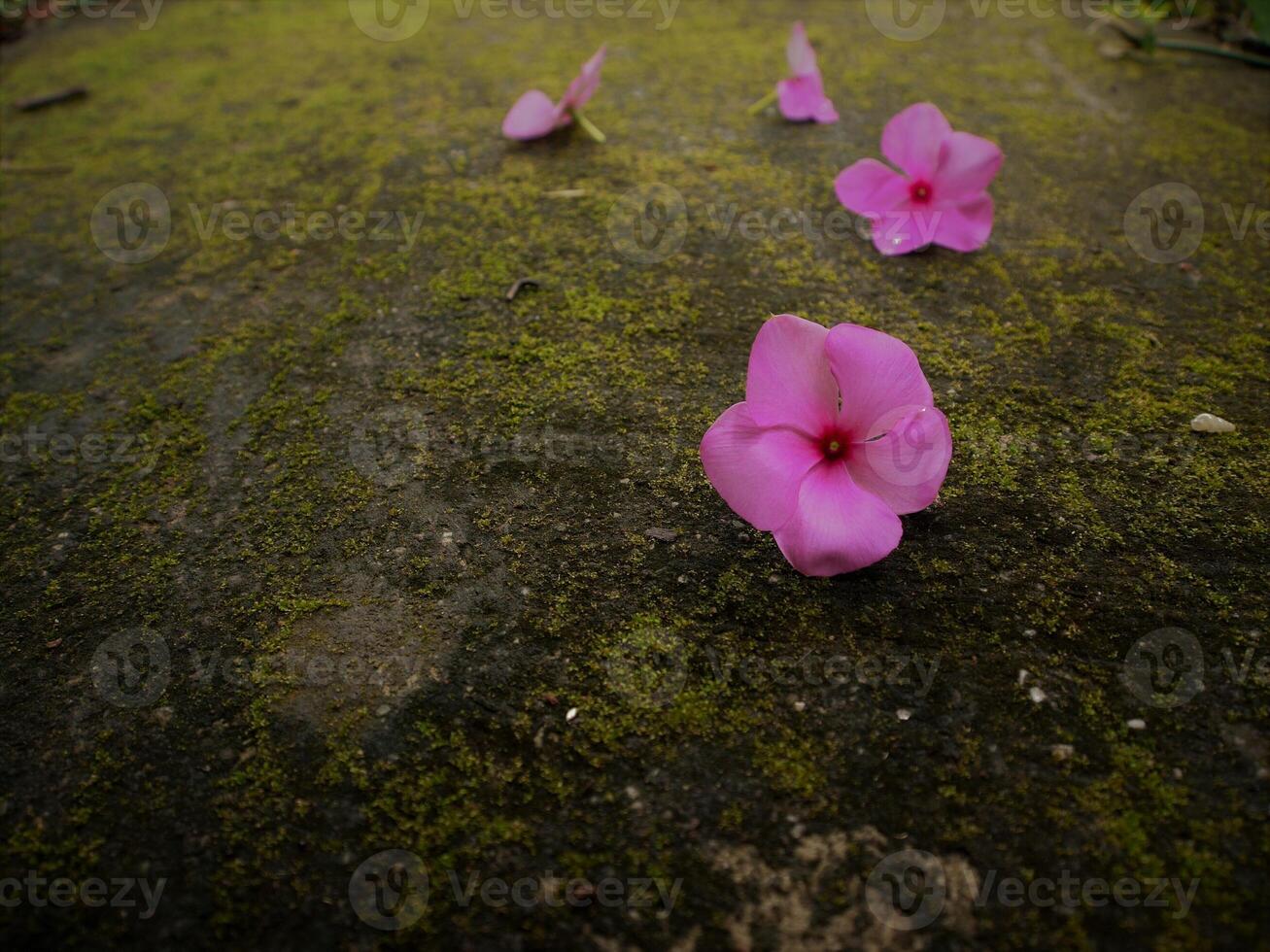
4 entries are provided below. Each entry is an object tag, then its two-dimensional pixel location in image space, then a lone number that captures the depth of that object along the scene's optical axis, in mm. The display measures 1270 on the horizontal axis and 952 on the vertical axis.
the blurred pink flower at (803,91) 296
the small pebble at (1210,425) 201
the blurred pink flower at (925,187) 241
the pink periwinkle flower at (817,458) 169
